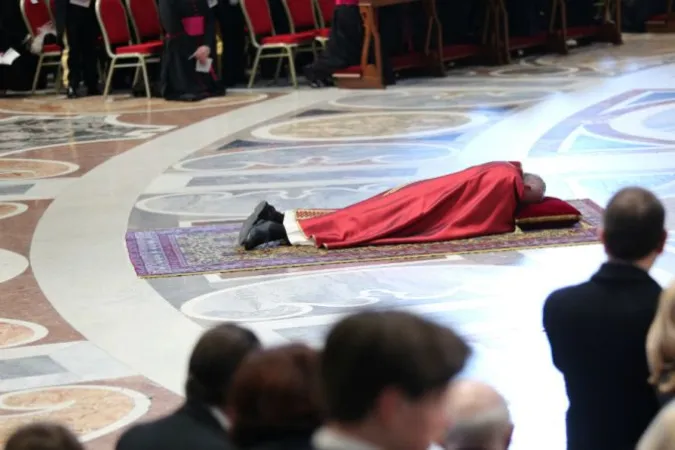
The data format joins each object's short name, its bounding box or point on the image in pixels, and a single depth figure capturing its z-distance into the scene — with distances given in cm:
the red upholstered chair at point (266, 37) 2248
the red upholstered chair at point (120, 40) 2198
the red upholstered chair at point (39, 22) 2310
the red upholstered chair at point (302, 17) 2301
